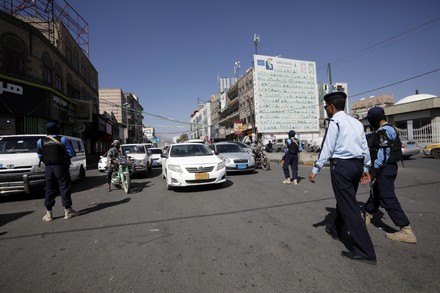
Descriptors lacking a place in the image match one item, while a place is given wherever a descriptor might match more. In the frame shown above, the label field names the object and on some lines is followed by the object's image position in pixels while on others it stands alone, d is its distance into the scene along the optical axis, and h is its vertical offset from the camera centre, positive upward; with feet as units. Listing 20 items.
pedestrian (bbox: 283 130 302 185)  27.34 -1.19
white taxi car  23.68 -2.05
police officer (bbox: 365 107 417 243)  11.12 -1.34
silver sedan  35.94 -2.01
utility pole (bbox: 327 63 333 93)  84.28 +22.61
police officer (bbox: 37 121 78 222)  16.20 -0.67
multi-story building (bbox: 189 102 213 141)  284.24 +40.06
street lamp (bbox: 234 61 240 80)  177.94 +57.41
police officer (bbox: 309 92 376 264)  9.23 -0.93
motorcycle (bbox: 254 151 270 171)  42.94 -2.57
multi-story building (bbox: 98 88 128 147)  172.65 +36.57
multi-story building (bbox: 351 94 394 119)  170.88 +27.68
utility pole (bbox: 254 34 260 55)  135.44 +57.31
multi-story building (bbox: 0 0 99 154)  49.13 +20.17
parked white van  23.20 -0.96
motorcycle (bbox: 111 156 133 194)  26.18 -2.41
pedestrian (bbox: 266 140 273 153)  114.21 -1.18
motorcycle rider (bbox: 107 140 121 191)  27.81 -0.81
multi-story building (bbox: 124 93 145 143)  204.25 +26.19
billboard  135.54 +28.02
